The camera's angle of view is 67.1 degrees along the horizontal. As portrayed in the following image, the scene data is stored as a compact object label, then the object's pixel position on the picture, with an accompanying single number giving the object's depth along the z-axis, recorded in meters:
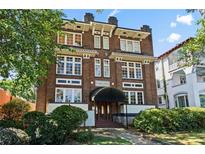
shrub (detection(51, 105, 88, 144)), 6.63
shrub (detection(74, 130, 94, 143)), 7.19
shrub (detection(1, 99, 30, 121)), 11.02
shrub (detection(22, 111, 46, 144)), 6.35
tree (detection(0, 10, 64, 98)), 6.50
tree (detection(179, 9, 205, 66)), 9.16
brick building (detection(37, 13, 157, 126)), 12.73
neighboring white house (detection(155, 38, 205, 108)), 16.73
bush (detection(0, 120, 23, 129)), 8.26
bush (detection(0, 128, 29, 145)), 5.80
